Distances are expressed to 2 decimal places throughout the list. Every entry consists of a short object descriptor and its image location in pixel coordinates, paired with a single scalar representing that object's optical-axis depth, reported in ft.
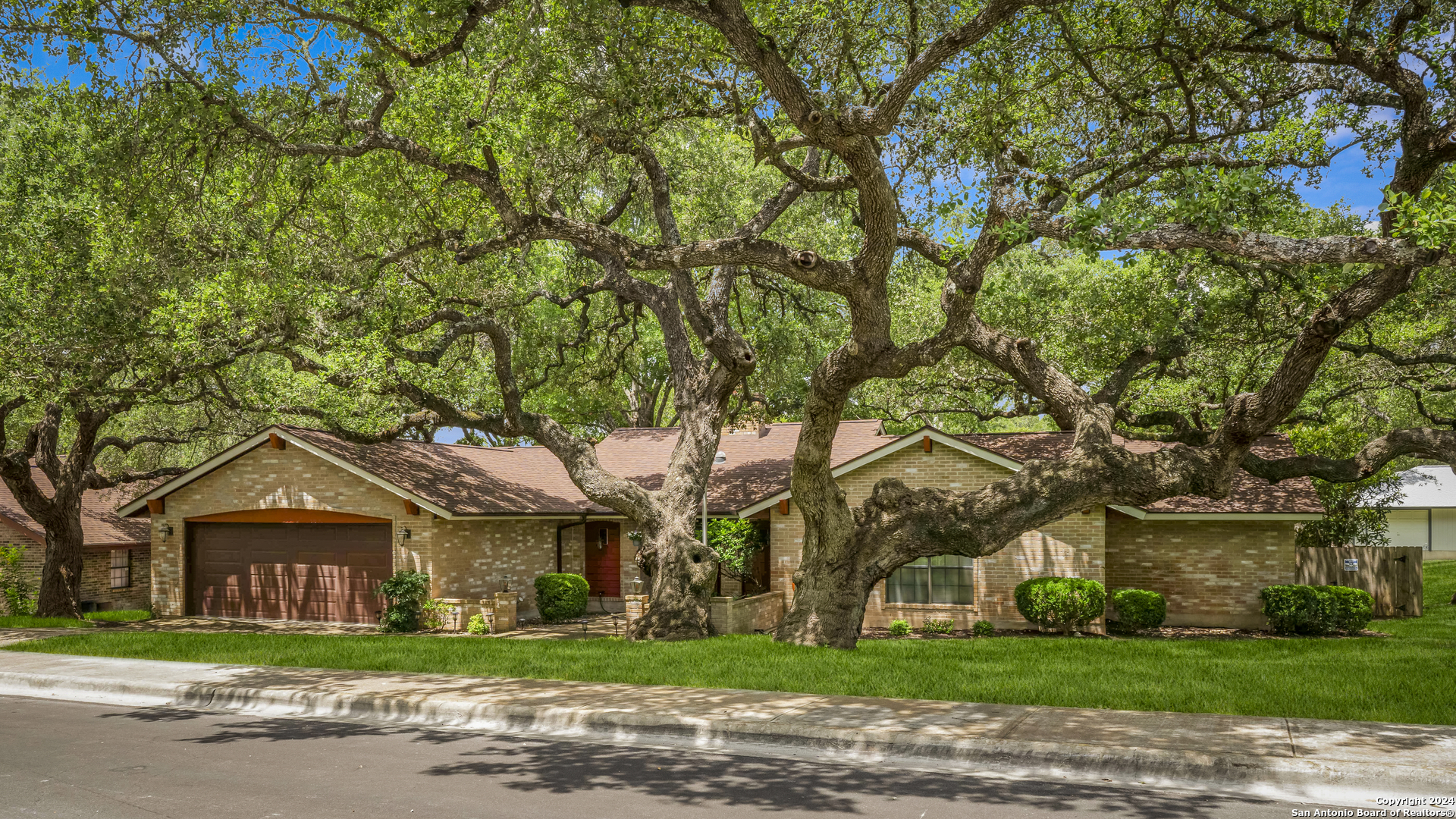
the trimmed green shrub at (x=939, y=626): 68.18
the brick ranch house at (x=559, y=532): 69.10
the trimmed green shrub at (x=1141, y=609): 66.08
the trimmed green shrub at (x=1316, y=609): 65.57
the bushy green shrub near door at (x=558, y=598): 76.38
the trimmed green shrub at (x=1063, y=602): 63.82
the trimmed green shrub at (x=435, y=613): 71.10
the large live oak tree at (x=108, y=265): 47.93
